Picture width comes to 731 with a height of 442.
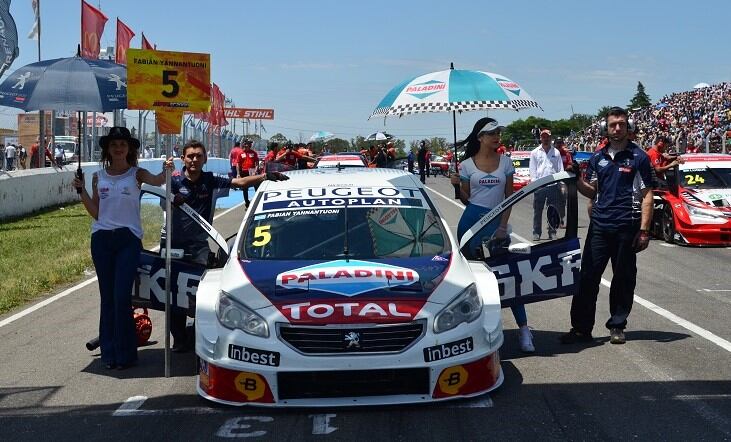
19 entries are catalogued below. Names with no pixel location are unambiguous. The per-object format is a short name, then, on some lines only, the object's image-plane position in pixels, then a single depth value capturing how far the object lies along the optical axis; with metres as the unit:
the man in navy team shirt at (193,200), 7.89
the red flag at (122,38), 32.84
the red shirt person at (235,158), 24.52
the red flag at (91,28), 29.11
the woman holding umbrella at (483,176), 7.90
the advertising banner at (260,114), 128.44
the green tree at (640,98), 137.62
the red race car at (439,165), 54.48
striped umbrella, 9.45
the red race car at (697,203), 15.37
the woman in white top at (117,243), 7.32
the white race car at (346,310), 5.69
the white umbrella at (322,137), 51.81
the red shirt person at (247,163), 23.34
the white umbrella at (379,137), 39.53
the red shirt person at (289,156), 23.82
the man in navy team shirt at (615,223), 7.79
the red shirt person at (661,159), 16.42
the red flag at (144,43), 30.45
